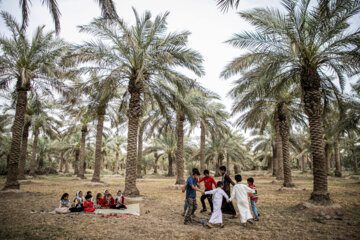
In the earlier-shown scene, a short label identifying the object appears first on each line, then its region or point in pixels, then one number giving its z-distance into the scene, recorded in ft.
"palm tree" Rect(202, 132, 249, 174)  110.22
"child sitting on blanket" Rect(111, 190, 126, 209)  27.07
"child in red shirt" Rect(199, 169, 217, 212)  24.39
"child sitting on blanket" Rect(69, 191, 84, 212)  24.89
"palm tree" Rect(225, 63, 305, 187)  36.06
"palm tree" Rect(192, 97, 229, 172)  64.03
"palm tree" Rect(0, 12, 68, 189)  39.64
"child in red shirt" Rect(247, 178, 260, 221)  22.53
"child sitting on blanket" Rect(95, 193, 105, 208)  27.48
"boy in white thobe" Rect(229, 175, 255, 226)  20.59
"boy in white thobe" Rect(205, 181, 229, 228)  20.30
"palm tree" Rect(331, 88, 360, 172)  52.17
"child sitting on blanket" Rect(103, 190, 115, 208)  27.55
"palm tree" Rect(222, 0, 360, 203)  27.14
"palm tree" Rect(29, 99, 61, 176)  73.26
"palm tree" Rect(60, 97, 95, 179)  62.62
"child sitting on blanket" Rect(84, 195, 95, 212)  25.18
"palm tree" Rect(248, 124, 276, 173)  107.53
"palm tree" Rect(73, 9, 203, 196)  36.04
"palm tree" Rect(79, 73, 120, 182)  35.06
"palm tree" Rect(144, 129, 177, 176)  124.49
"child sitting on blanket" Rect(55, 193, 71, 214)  24.14
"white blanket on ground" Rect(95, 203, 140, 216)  25.15
